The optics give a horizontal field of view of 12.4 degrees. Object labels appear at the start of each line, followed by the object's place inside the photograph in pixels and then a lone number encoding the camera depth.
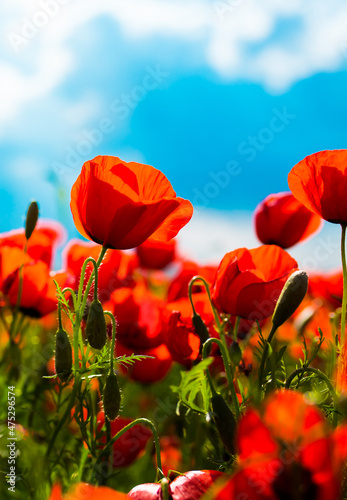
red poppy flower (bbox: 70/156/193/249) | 0.73
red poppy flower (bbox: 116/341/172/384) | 0.90
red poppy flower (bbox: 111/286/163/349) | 0.87
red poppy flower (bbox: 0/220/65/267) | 0.96
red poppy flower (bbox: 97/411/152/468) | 0.78
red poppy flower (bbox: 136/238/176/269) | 1.37
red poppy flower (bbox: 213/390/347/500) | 0.56
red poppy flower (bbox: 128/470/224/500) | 0.64
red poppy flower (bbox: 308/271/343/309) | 0.95
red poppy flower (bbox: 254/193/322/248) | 0.92
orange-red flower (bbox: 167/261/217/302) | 0.89
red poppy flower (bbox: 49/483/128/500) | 0.59
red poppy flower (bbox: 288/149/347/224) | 0.73
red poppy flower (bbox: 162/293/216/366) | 0.78
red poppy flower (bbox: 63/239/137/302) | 0.92
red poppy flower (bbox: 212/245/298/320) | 0.76
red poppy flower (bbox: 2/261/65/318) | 0.89
